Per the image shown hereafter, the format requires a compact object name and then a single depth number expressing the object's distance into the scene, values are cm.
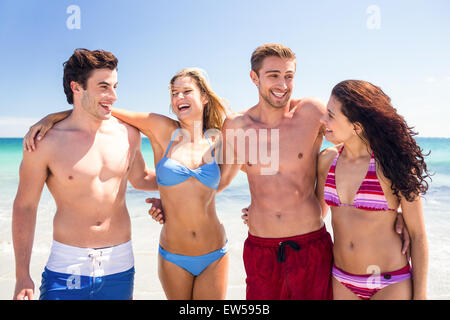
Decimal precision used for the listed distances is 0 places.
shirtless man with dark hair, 251
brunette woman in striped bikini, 221
